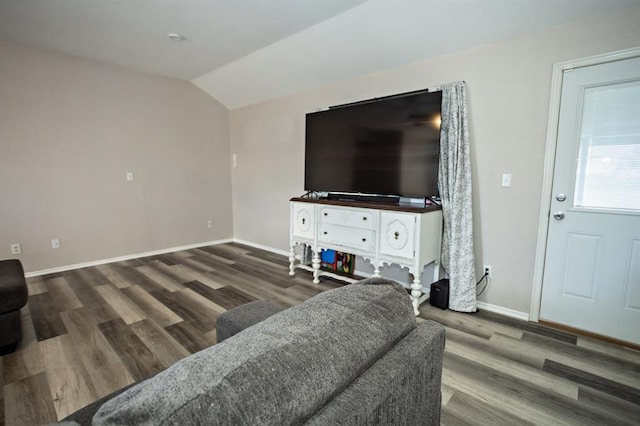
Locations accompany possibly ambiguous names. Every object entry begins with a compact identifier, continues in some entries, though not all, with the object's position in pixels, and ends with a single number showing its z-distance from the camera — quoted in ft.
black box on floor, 9.00
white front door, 6.89
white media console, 8.58
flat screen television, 9.10
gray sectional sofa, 1.53
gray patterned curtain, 8.66
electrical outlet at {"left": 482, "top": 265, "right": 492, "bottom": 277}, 8.86
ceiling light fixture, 10.14
